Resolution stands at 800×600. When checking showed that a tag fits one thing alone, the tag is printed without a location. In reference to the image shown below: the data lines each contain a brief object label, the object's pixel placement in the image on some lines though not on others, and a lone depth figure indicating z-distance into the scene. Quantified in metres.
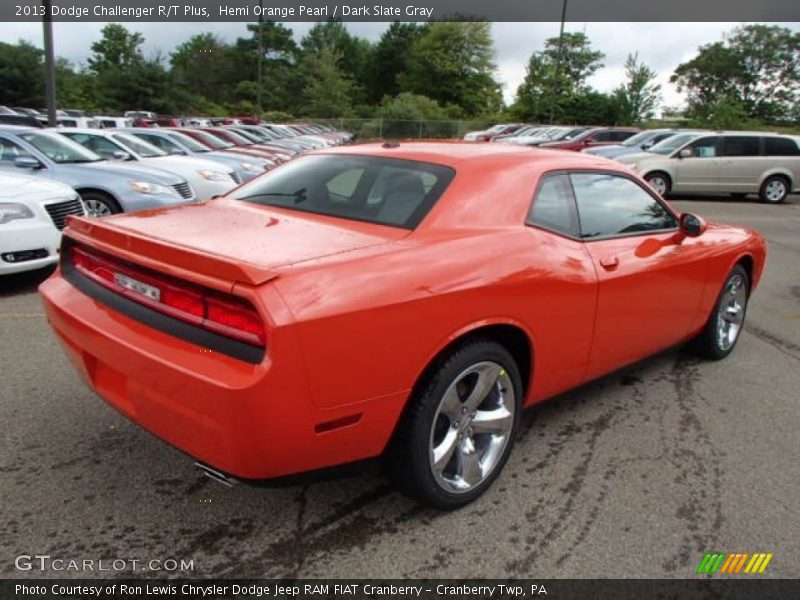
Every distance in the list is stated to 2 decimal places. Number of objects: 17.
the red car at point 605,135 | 22.70
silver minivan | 15.74
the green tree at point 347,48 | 83.38
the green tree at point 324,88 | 62.91
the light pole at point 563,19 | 37.47
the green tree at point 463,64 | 72.88
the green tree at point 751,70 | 68.69
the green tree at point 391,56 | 86.56
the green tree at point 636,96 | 40.81
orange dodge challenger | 2.11
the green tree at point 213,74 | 78.38
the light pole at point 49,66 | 13.57
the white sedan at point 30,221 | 5.56
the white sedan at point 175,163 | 10.17
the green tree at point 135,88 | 52.06
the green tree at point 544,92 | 47.94
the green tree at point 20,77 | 50.25
